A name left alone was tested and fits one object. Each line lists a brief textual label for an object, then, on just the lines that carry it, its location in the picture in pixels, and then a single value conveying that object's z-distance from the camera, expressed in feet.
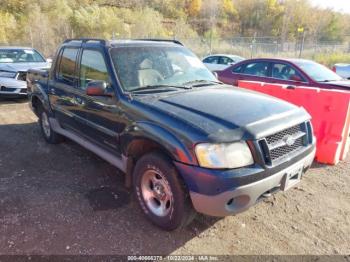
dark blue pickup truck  8.12
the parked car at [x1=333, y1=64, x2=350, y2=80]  38.14
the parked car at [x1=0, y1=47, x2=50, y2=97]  28.15
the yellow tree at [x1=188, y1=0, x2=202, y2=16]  208.18
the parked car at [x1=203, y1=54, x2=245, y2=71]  43.98
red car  21.39
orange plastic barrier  14.87
